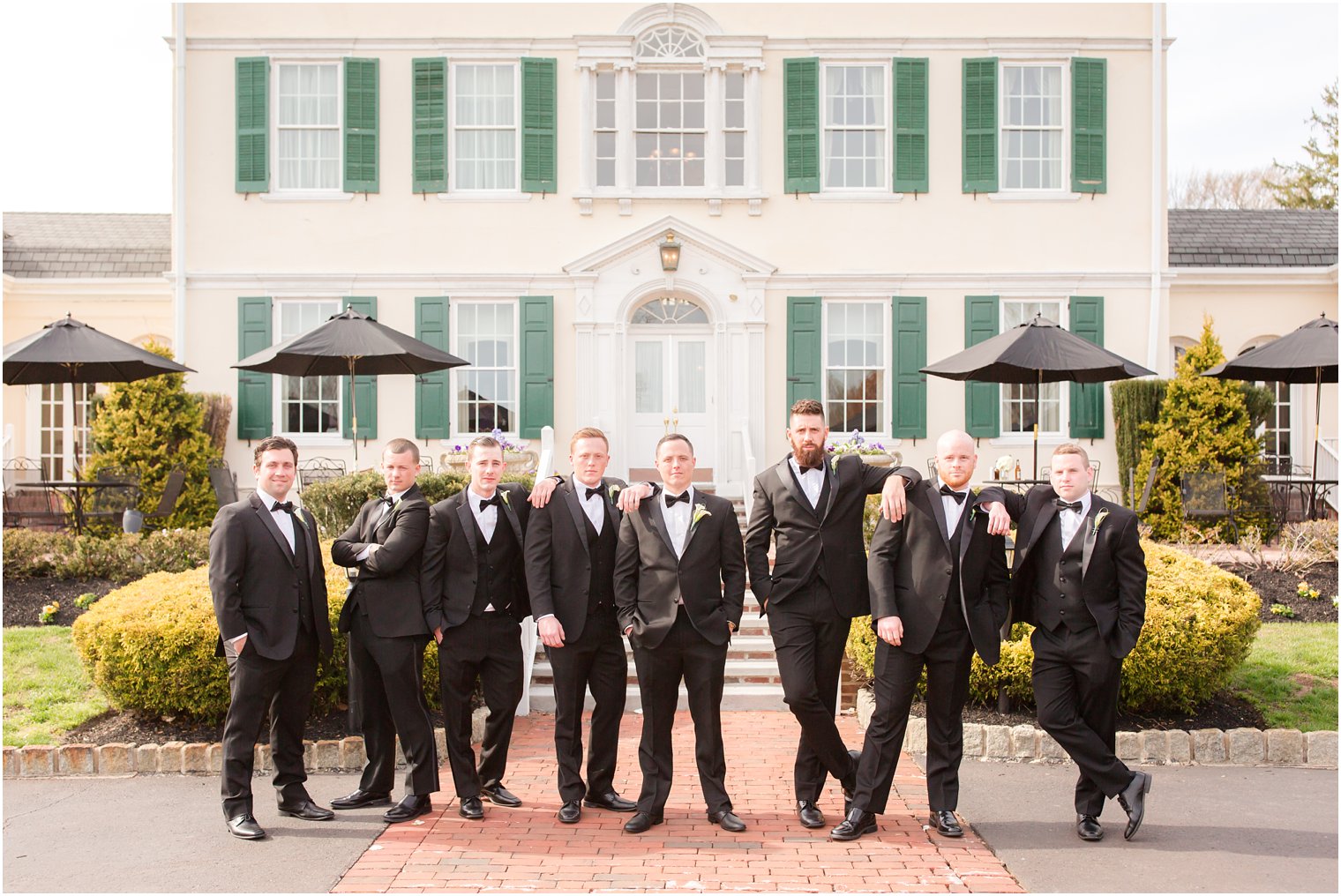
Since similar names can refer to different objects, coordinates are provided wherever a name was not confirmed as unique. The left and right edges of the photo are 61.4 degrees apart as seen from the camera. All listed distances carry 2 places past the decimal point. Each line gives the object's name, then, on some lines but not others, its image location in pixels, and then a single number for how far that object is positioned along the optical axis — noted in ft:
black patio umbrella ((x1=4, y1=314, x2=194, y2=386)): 33.63
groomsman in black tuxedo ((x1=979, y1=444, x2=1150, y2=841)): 16.96
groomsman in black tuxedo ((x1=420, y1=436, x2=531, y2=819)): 17.93
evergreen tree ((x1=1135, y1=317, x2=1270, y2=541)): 43.75
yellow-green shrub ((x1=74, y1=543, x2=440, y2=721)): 21.26
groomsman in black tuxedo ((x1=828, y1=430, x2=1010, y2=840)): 17.04
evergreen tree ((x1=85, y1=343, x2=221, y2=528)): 43.50
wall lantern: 45.88
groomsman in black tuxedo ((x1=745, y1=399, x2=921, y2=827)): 17.37
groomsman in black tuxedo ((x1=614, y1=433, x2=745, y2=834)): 17.31
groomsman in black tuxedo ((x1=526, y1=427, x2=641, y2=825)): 17.70
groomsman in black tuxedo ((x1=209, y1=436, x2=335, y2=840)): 17.13
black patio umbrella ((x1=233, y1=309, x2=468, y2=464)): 31.89
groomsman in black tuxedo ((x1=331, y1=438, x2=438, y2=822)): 17.79
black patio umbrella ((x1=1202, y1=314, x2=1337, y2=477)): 34.60
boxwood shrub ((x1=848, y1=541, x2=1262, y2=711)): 22.04
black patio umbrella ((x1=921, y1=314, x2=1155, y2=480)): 33.09
